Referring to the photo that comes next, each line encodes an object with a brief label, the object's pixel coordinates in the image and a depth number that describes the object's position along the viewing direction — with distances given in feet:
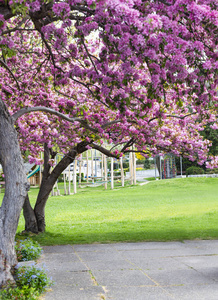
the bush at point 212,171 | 129.76
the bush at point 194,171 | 136.77
